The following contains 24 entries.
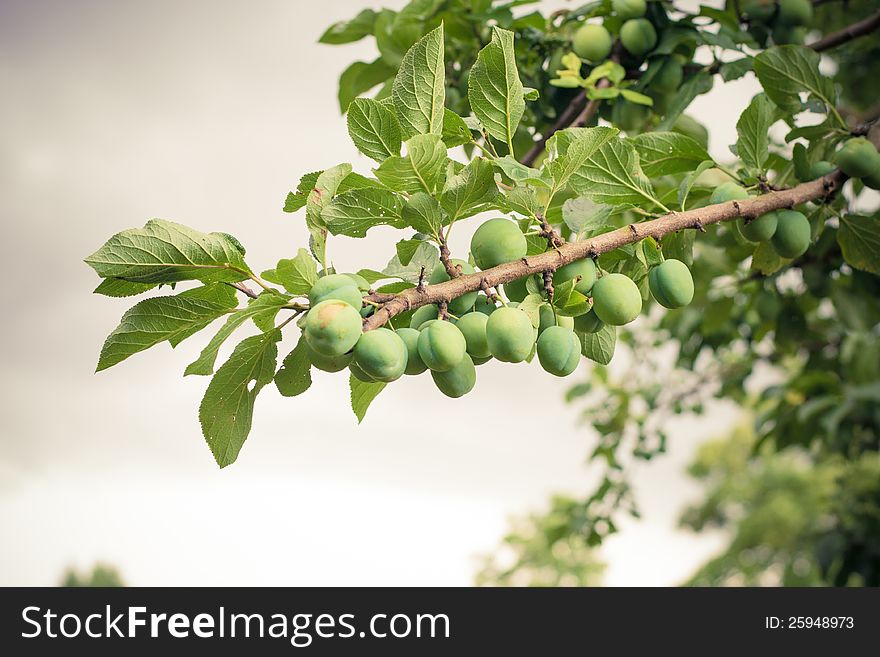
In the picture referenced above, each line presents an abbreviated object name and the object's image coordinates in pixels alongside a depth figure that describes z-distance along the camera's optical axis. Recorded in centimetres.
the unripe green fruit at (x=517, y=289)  134
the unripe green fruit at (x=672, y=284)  137
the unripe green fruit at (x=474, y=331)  129
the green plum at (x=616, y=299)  132
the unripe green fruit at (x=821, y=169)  154
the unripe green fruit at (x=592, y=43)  171
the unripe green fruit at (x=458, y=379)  129
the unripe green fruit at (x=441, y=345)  126
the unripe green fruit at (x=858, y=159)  149
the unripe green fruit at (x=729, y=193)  145
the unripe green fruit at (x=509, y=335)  127
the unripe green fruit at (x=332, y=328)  123
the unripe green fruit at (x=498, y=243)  132
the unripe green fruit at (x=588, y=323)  136
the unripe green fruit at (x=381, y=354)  125
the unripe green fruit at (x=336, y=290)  126
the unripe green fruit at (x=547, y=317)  133
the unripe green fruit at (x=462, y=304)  132
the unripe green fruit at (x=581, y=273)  134
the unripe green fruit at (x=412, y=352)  129
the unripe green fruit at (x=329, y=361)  127
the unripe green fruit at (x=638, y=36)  170
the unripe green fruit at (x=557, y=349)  131
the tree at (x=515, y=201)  129
